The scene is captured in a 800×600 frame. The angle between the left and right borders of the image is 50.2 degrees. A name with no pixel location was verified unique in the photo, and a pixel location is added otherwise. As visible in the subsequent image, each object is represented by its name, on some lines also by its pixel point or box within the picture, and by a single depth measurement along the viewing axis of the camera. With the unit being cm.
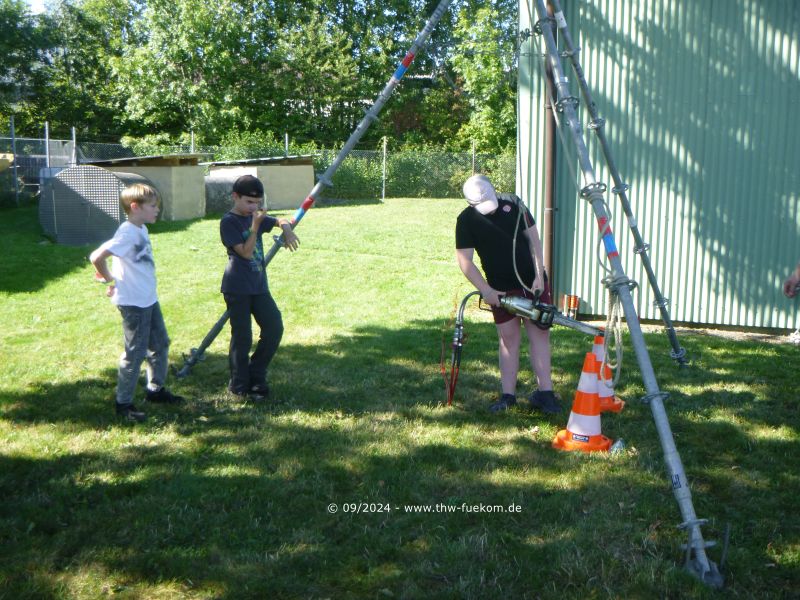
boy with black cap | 586
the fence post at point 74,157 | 2204
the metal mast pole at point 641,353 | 367
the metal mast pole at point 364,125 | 589
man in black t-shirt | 579
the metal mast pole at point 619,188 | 529
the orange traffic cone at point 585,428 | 514
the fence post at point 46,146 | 2059
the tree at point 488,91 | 3353
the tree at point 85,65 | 3766
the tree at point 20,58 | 3438
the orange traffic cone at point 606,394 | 581
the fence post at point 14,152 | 2041
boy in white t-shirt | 552
